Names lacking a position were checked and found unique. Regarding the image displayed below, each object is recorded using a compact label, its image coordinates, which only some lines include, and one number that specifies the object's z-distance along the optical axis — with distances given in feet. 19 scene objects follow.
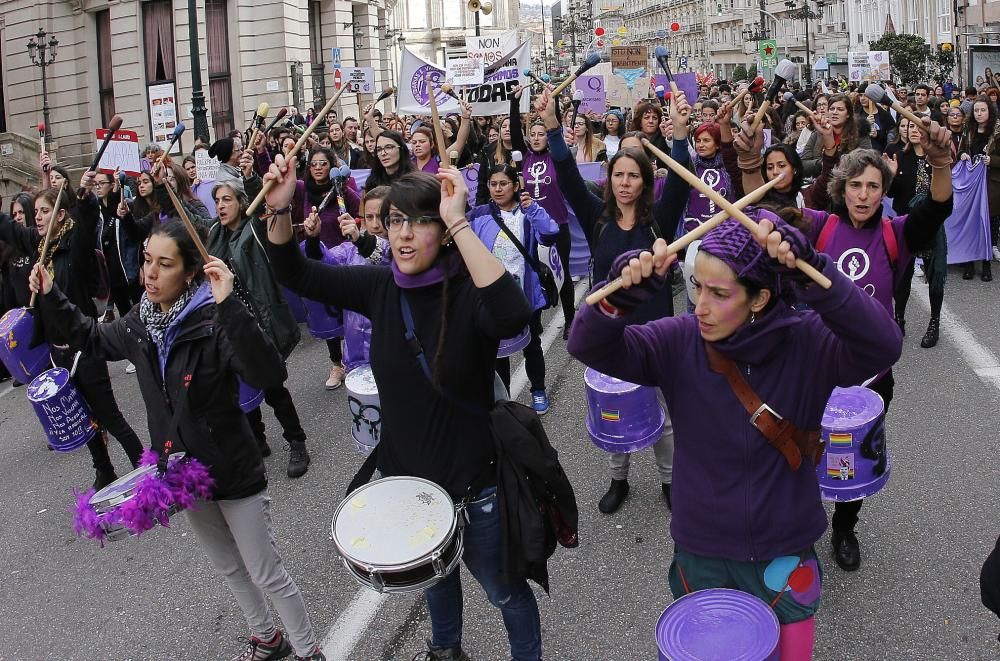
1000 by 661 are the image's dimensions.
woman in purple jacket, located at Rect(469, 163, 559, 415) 19.56
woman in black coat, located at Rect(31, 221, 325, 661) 11.54
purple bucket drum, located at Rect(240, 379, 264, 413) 17.74
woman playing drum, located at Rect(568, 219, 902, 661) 8.48
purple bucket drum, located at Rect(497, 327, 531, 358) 19.86
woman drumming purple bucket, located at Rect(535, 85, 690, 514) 15.96
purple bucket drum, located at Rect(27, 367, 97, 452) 17.72
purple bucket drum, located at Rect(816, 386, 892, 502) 12.57
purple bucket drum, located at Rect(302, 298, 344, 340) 23.98
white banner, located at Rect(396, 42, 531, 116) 32.45
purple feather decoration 11.14
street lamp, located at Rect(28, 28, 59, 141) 83.10
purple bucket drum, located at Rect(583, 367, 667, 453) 15.31
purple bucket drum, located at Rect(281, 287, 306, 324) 24.89
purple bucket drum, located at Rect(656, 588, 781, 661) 8.12
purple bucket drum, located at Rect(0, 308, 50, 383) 17.97
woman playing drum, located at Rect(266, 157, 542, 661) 9.81
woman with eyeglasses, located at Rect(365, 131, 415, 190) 23.06
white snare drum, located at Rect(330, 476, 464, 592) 9.87
